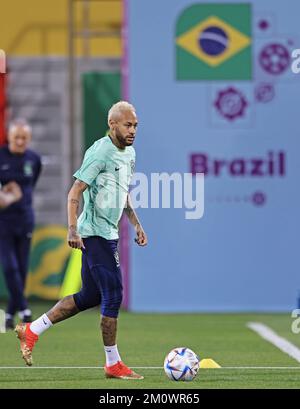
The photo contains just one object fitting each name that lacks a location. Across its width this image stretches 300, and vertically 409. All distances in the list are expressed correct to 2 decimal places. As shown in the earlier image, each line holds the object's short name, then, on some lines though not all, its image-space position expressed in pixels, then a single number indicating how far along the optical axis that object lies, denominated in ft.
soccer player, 65.36
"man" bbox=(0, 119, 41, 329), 97.40
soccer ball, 64.13
